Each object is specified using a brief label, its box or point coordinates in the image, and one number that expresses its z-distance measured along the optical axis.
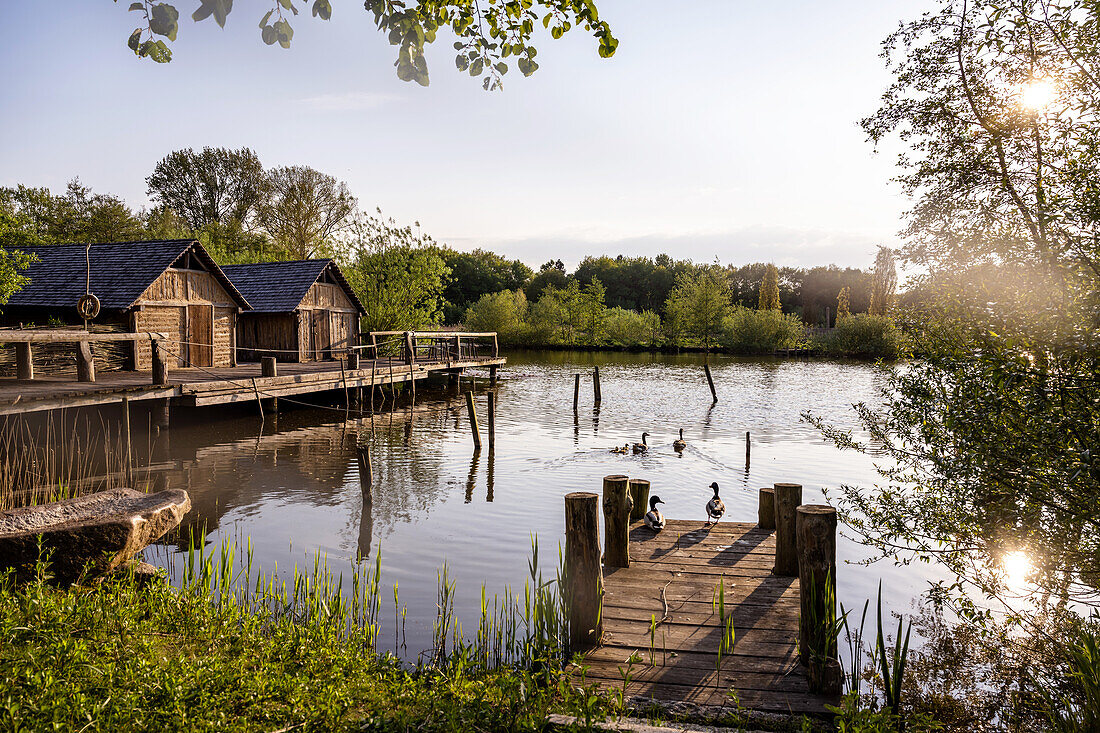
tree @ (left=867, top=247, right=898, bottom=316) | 67.58
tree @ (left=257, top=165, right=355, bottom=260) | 55.81
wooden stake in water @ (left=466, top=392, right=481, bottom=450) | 19.89
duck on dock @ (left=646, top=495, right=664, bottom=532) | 9.59
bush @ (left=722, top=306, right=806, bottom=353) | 64.94
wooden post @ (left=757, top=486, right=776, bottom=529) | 9.77
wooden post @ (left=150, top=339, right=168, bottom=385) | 17.88
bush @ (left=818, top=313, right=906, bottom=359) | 58.56
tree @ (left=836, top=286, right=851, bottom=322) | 68.50
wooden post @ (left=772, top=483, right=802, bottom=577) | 7.74
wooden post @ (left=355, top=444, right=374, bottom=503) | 12.84
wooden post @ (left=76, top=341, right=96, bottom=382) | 18.52
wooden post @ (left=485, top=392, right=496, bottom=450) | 19.53
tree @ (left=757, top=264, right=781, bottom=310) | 73.81
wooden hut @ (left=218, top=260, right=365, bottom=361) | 31.16
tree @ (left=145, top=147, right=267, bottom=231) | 58.84
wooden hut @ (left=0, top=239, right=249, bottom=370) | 22.64
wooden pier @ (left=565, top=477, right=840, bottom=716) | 5.36
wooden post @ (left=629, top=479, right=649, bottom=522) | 10.47
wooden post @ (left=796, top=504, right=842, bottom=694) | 5.59
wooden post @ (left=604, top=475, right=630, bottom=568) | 7.78
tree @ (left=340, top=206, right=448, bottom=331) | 41.09
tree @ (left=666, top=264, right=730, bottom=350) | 69.62
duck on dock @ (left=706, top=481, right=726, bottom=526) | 10.44
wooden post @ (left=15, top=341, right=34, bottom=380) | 18.44
